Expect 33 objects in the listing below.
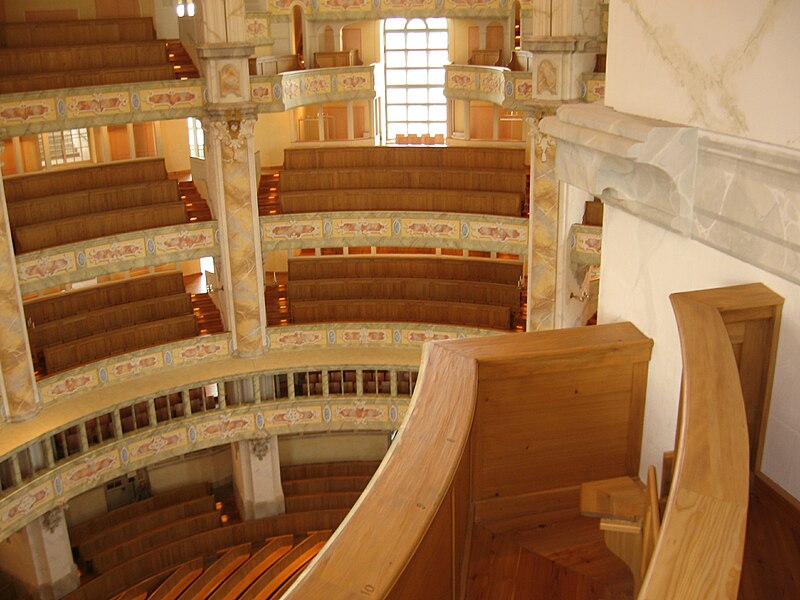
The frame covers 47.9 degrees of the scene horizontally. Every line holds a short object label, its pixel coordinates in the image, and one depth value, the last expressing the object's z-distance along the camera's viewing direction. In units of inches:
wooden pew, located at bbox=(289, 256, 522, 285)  888.3
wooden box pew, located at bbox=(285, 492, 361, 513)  864.9
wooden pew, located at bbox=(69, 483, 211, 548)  813.9
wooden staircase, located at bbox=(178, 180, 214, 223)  838.5
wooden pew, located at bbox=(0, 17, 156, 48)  808.3
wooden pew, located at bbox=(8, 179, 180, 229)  755.4
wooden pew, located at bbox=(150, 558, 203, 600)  761.6
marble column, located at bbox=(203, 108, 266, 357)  781.9
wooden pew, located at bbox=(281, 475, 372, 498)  888.9
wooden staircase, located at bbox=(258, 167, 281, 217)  855.1
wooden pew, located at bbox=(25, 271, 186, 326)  807.1
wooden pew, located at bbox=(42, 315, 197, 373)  764.6
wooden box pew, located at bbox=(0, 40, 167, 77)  762.2
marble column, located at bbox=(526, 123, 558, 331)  746.2
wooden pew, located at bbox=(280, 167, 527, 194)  853.8
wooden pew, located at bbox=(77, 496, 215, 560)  791.1
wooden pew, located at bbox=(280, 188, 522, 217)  814.5
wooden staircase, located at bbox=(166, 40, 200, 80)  815.7
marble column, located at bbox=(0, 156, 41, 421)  695.1
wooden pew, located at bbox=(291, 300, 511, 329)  834.2
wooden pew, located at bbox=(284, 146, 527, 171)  874.1
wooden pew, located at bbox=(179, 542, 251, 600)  761.6
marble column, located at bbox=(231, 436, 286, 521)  856.3
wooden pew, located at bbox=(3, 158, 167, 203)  794.2
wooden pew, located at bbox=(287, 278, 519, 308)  857.5
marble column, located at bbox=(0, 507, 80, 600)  745.6
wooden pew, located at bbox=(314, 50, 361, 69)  960.9
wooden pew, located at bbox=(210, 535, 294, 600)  759.1
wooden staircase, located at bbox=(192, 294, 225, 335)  866.1
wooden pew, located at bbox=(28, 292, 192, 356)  783.1
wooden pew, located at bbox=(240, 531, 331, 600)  753.6
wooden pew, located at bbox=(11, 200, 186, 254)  737.0
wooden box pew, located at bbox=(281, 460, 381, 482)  916.6
